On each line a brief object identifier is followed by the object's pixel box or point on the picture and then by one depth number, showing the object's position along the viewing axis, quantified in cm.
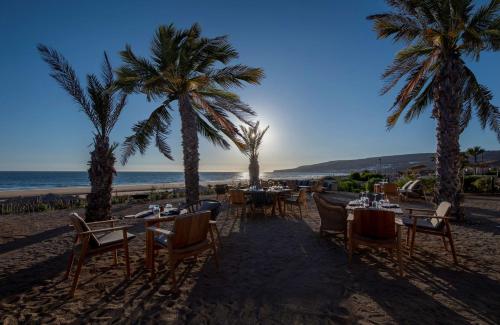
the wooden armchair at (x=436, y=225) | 373
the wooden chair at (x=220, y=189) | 1037
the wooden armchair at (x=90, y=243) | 295
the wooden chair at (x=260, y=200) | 776
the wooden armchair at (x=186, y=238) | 298
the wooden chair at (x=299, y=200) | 730
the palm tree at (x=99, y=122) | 685
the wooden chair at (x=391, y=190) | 995
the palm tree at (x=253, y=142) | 1172
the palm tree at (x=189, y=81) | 730
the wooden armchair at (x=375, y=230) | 339
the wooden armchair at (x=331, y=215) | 460
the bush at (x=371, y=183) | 1357
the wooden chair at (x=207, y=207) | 501
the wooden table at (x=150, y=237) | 337
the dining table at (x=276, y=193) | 751
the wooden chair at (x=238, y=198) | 713
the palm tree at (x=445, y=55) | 597
